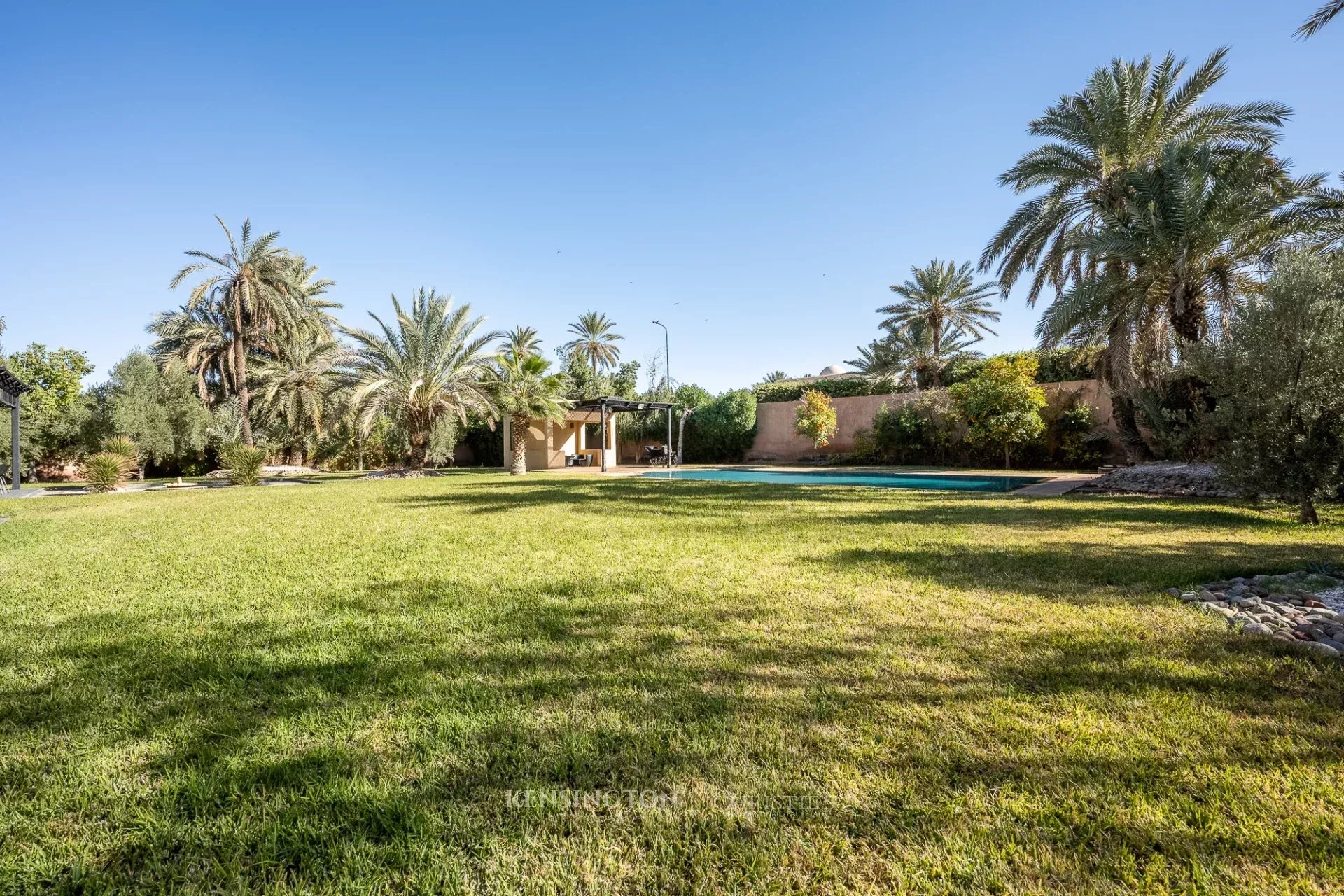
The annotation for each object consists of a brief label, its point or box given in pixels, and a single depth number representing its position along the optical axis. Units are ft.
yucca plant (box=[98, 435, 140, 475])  52.42
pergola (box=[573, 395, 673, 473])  73.31
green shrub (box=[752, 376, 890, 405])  88.43
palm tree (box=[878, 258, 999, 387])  80.33
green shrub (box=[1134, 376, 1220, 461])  24.29
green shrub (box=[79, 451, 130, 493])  46.24
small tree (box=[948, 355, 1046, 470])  57.36
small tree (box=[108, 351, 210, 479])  67.41
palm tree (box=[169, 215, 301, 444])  74.08
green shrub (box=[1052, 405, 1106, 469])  57.52
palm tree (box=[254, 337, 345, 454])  73.10
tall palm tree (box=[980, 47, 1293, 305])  43.01
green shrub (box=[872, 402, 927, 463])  69.62
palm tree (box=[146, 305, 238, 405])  78.54
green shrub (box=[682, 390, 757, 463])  88.94
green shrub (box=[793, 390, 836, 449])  77.97
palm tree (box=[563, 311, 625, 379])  125.90
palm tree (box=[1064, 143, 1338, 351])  36.88
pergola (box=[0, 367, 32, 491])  44.98
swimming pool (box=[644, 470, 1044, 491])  45.65
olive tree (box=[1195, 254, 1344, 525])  19.63
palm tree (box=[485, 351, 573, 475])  66.95
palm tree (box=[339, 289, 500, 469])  62.90
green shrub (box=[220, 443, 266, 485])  51.96
